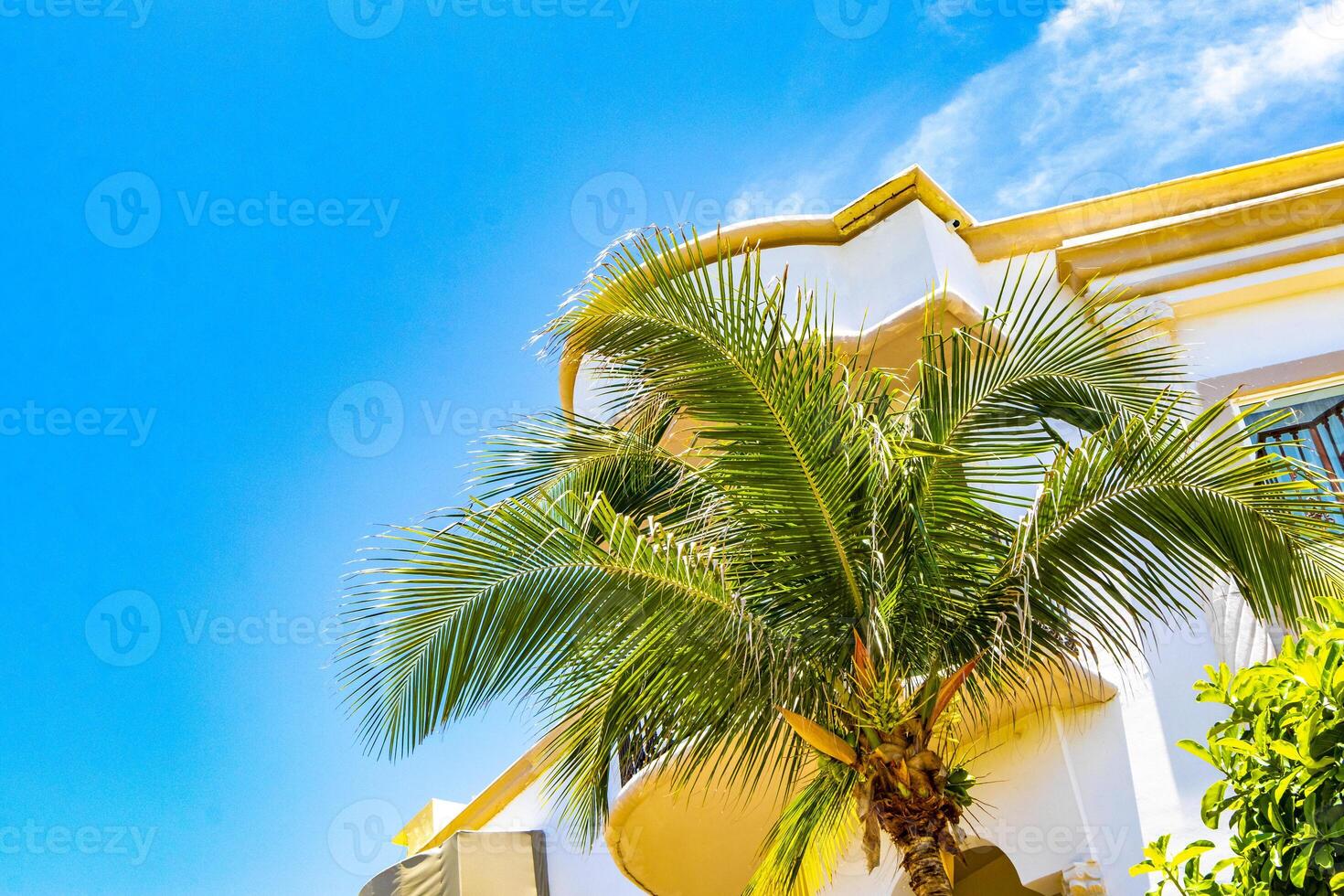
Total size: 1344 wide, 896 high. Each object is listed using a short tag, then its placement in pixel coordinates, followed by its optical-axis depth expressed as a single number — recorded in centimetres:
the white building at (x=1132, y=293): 837
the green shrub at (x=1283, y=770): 421
